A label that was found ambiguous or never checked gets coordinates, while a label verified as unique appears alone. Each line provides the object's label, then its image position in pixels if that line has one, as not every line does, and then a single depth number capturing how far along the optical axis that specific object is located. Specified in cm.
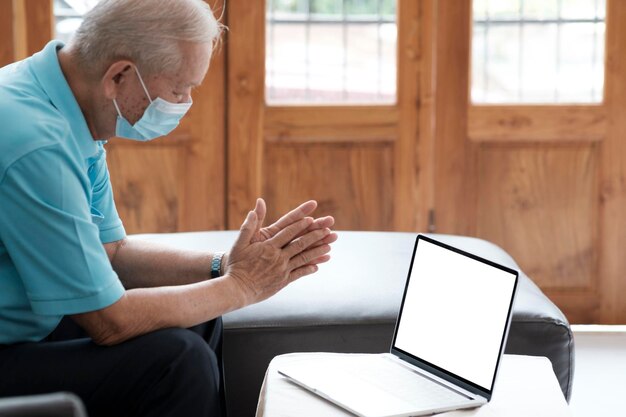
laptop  265
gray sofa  313
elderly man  259
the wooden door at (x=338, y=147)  461
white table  262
